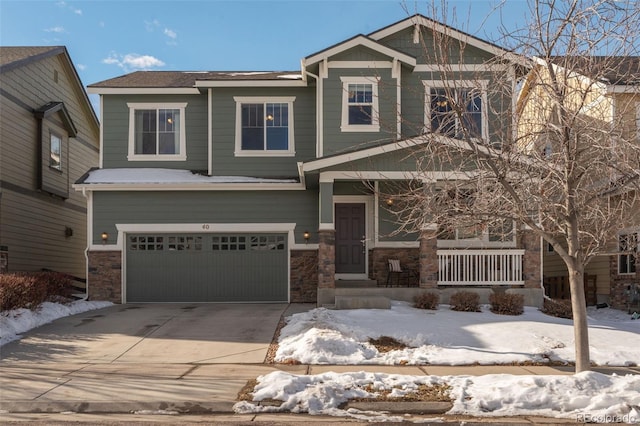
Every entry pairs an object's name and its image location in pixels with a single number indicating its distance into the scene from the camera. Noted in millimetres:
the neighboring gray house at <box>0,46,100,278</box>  18891
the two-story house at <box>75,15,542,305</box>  16969
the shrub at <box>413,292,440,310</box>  14252
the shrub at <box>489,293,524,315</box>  14039
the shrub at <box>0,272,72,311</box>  12820
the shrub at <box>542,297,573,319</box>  14172
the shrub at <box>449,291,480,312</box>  14203
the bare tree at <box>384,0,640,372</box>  8055
